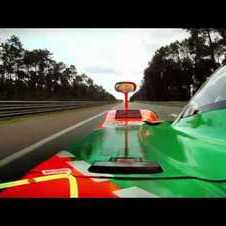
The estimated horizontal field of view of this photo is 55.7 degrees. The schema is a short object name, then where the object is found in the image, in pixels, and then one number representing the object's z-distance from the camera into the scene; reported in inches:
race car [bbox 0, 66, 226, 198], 41.1
